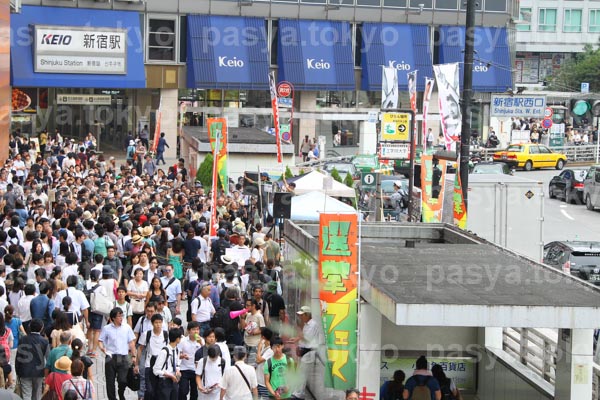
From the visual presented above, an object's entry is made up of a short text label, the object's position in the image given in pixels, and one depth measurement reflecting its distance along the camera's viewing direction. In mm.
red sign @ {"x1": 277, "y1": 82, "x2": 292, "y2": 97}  51062
